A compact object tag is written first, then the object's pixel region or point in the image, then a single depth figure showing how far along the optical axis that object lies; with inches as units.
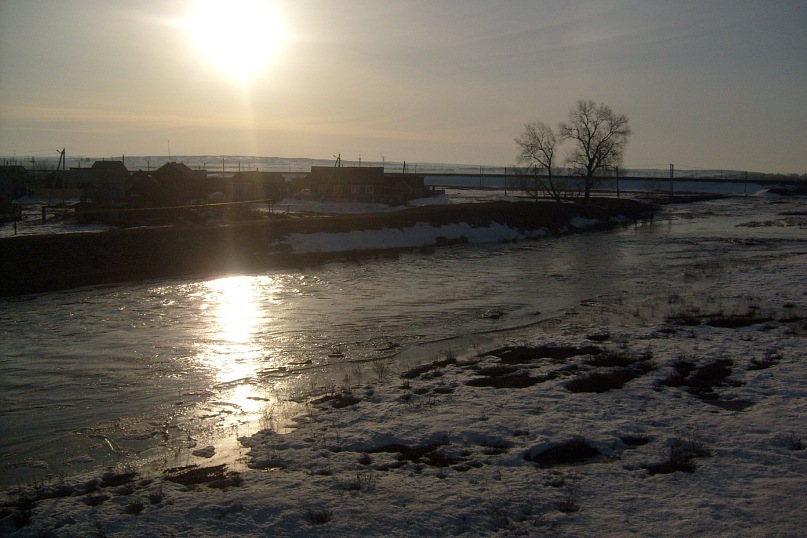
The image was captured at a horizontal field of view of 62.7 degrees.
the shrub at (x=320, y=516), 265.1
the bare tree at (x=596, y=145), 2984.7
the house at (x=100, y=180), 2271.2
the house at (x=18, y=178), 2658.7
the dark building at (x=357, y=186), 2564.0
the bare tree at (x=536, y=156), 2898.6
